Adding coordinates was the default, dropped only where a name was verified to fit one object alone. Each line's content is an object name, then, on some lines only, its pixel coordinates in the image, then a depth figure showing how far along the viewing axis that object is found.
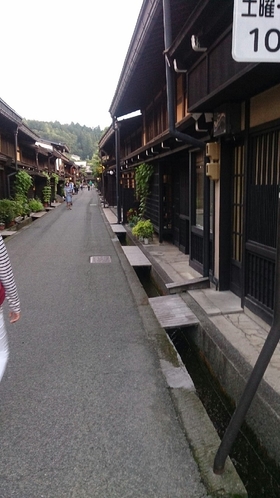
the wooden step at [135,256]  10.49
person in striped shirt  3.40
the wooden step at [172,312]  5.91
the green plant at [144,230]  13.54
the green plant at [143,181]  15.00
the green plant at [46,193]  33.81
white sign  2.00
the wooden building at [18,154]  19.44
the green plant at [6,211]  18.14
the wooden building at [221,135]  5.08
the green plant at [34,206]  27.50
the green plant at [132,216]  17.71
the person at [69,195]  33.28
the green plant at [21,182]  22.07
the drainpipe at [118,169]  19.58
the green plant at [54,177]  38.62
